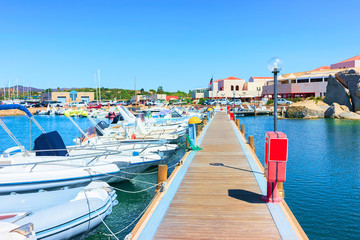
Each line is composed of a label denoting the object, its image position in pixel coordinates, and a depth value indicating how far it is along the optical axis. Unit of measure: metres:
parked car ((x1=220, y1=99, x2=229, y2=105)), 78.57
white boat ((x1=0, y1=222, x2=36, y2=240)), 5.31
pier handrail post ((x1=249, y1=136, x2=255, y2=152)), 14.96
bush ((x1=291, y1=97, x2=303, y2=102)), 76.06
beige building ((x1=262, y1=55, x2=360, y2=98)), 76.19
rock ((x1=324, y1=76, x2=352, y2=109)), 54.38
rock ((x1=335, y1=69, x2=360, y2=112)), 51.41
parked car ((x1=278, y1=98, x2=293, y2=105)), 71.55
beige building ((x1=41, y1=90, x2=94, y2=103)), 107.44
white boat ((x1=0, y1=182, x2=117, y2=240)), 7.79
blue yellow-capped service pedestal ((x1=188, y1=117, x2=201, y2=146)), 15.95
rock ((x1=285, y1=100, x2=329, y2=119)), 53.41
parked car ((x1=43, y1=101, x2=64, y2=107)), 90.29
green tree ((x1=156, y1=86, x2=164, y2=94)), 150.45
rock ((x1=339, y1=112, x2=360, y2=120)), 48.99
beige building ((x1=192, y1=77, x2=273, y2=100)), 92.62
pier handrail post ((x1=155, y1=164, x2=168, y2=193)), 8.88
